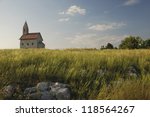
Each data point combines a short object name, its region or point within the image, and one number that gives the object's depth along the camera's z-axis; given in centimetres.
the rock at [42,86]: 679
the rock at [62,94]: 657
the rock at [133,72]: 788
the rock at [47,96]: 656
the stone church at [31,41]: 5534
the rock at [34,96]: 652
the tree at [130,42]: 4704
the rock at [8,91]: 653
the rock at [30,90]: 671
